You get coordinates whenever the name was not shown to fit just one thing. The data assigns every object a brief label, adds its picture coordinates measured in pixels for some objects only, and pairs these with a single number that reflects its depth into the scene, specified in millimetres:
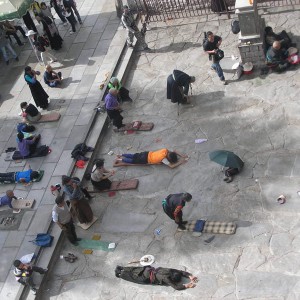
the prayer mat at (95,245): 11898
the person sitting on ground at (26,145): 14413
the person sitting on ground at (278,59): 14662
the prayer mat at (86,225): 12438
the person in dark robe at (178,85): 14352
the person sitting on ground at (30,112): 15469
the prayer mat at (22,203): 13305
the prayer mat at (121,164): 13672
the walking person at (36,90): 15547
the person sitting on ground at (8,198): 13047
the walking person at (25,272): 11047
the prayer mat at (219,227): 11242
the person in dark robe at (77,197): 11883
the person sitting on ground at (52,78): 16766
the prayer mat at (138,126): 14573
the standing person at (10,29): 18875
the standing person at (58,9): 19062
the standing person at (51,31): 18031
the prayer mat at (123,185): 13055
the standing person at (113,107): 14122
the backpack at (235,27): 15703
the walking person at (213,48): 14852
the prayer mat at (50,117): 15734
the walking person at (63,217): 11500
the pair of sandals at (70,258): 11859
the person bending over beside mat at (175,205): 10953
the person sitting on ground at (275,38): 15031
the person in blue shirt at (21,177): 13875
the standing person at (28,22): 19145
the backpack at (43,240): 12102
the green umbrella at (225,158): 11953
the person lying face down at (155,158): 13094
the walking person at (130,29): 16938
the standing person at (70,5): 18375
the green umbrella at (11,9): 16609
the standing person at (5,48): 18562
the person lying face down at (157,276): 10492
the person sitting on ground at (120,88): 14773
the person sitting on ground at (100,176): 12605
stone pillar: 14298
